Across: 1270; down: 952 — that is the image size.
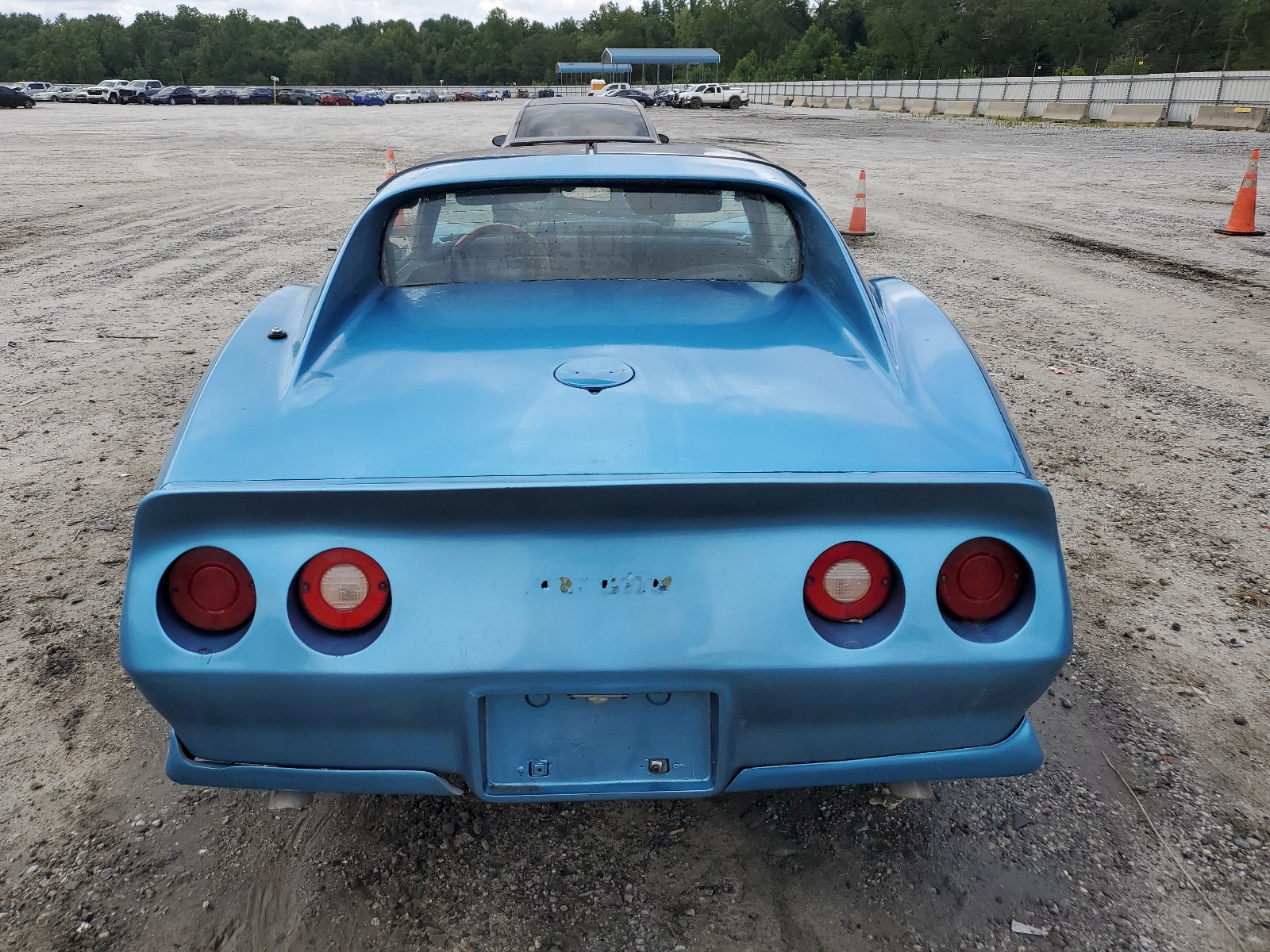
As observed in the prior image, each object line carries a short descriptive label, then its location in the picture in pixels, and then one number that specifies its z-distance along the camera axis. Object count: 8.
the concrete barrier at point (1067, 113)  31.95
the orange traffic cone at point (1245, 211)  9.99
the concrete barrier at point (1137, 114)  28.97
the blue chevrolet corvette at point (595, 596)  1.59
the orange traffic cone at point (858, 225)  10.21
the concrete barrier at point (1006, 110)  35.88
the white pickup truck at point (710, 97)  53.81
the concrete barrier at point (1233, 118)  25.30
